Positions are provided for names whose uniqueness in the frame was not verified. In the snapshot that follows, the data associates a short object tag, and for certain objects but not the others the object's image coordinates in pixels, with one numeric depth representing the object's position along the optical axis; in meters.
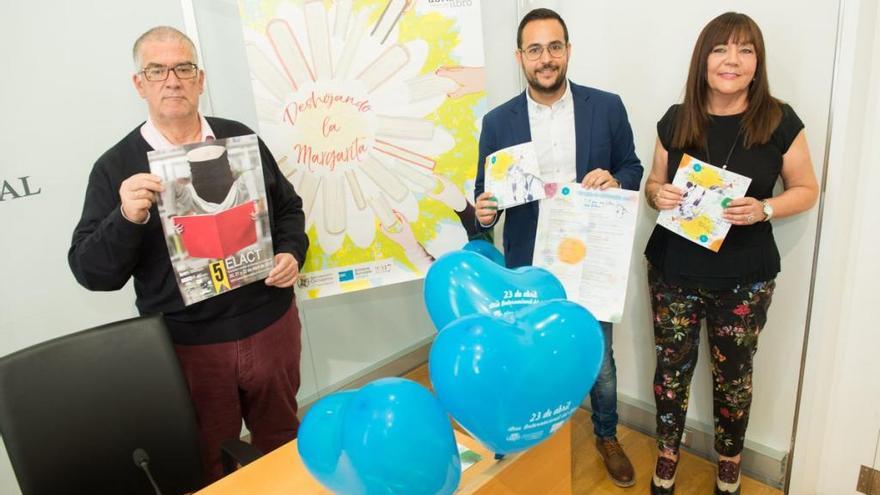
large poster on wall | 1.90
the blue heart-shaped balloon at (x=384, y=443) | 0.76
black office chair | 1.27
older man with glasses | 1.43
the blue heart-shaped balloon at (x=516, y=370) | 0.77
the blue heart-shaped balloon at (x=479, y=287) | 1.00
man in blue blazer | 1.73
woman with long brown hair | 1.60
